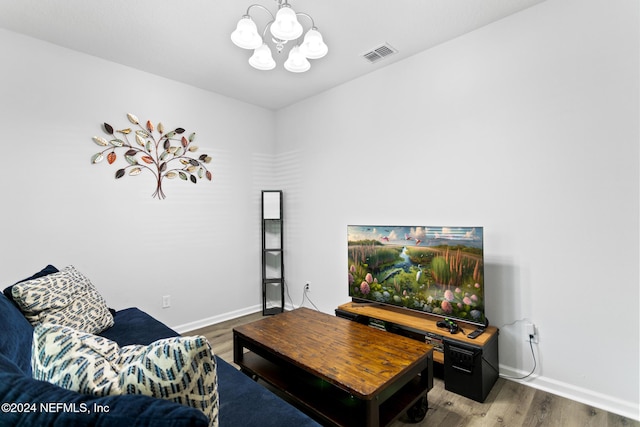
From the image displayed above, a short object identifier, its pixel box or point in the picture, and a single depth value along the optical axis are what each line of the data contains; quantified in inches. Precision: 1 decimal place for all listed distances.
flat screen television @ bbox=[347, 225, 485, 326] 84.9
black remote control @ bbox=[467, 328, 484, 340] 80.9
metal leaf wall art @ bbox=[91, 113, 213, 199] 109.1
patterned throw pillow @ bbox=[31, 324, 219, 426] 27.8
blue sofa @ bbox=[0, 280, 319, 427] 22.4
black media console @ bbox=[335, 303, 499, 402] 77.3
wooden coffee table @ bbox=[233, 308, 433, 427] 59.4
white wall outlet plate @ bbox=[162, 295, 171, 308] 121.6
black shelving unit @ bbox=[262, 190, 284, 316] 149.0
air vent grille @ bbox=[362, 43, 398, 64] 102.9
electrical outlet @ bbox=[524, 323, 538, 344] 83.8
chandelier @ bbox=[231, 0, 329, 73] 66.9
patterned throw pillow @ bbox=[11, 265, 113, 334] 63.6
